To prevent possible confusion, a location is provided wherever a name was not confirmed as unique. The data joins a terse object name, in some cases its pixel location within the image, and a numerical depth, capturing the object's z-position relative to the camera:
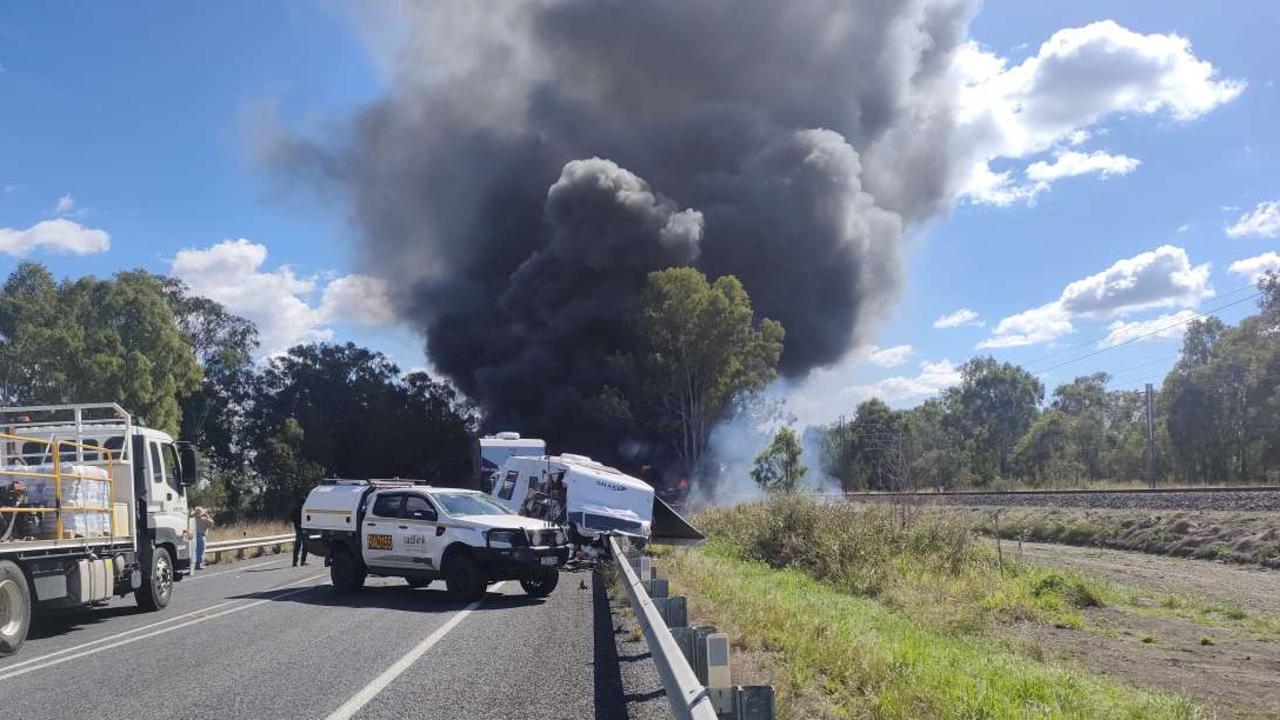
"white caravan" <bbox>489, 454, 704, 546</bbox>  19.38
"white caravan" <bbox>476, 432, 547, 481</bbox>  28.45
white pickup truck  13.74
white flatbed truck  10.09
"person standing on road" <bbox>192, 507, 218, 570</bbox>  21.58
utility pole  44.51
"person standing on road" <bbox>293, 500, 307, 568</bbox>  20.69
